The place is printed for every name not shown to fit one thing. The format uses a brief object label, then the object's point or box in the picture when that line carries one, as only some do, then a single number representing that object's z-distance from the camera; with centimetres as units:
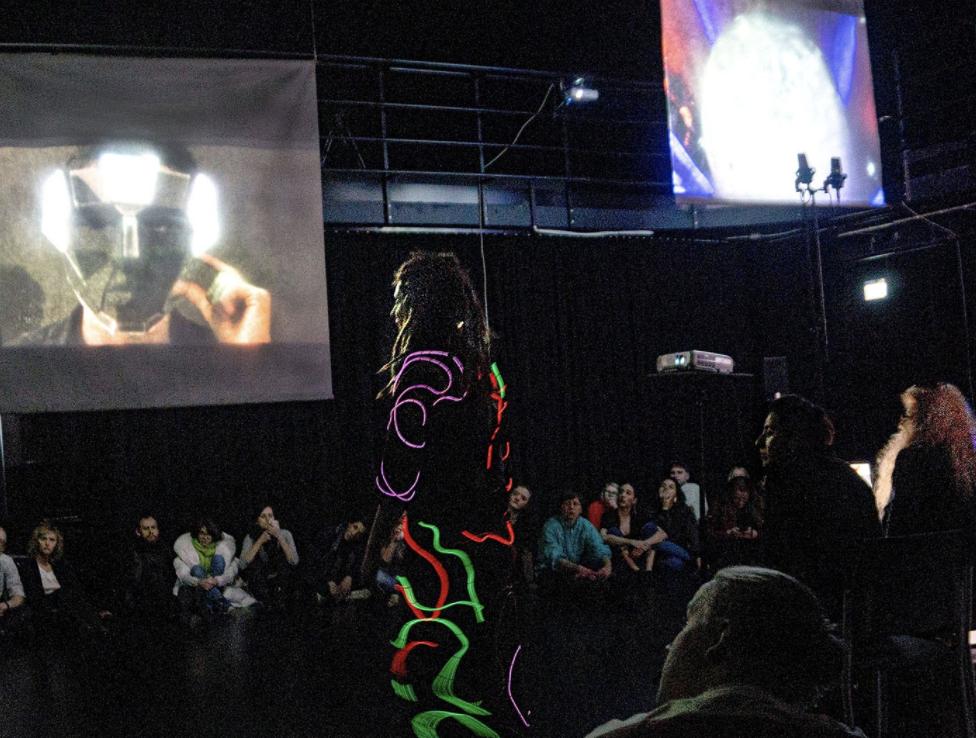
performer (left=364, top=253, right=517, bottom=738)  233
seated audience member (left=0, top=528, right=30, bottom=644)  627
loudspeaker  830
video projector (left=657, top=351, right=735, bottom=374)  613
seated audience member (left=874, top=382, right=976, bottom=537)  308
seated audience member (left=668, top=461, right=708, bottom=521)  817
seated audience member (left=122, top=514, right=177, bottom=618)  681
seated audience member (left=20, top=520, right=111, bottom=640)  634
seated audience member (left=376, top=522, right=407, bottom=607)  679
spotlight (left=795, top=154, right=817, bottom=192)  625
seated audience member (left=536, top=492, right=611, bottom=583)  673
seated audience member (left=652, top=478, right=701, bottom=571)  771
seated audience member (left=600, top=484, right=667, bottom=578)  741
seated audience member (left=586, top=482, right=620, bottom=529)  774
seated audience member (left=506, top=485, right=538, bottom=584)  692
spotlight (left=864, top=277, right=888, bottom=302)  786
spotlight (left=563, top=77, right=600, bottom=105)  695
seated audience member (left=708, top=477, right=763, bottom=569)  723
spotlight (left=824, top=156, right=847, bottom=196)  627
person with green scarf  683
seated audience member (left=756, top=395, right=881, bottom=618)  254
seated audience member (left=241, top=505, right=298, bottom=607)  712
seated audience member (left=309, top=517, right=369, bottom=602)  708
